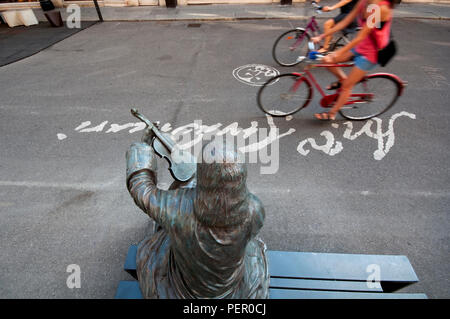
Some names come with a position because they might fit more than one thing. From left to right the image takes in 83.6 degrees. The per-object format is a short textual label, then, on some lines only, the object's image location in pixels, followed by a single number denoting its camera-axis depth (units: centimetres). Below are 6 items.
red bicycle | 426
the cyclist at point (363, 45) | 332
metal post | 952
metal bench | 196
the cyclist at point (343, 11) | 565
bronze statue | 110
